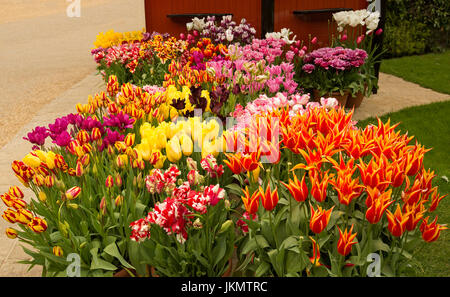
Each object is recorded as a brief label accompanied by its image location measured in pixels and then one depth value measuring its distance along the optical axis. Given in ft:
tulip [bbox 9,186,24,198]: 7.22
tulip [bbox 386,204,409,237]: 5.89
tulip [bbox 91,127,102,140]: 8.50
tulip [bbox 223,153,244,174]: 6.88
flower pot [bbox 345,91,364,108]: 22.55
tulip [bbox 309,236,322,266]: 6.24
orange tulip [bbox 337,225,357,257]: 5.81
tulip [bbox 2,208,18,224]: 6.84
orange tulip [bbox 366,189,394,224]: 5.91
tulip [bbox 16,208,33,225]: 6.88
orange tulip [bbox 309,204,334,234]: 5.84
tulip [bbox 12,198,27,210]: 6.94
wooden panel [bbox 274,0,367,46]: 24.75
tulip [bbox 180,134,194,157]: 8.00
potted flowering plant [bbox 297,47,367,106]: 20.98
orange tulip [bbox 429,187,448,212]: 6.70
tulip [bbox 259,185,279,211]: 6.16
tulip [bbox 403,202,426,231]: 5.98
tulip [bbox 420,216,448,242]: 6.01
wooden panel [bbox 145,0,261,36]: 25.13
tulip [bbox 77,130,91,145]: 8.41
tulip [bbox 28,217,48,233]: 6.81
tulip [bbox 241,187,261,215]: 6.26
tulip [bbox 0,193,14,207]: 6.97
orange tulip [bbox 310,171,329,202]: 6.16
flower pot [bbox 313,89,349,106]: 21.75
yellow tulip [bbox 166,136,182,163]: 7.79
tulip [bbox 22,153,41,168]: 7.66
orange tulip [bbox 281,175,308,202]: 6.11
